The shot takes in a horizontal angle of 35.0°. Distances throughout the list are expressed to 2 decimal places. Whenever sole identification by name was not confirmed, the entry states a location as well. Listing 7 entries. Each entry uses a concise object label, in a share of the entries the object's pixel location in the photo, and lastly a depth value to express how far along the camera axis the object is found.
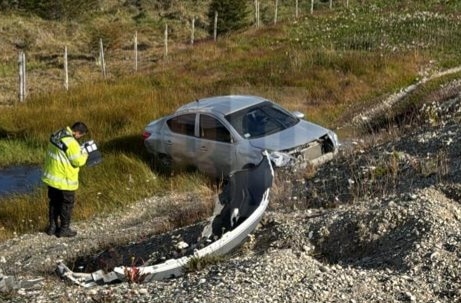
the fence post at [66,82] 21.75
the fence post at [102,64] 24.71
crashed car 11.58
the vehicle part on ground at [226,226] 6.75
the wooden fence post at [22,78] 20.00
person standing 9.89
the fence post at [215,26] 32.15
